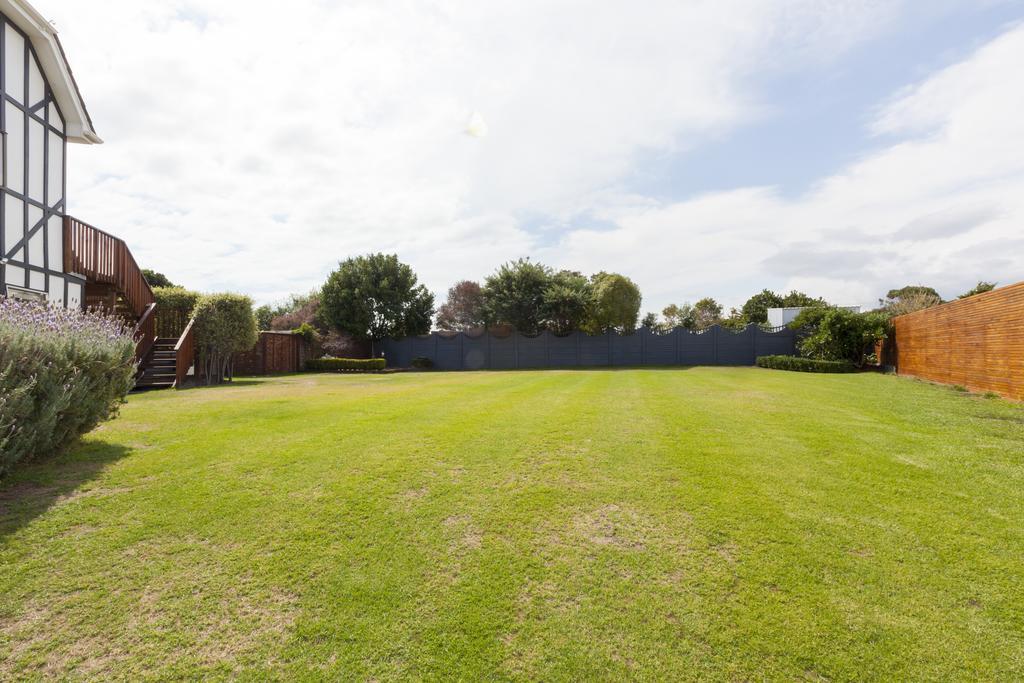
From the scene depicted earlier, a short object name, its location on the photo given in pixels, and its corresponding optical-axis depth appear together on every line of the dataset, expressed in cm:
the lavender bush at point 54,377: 409
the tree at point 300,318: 3143
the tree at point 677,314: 5119
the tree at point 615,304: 2612
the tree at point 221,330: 1388
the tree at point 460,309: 3881
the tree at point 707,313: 4896
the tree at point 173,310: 1595
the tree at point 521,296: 2873
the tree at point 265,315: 4056
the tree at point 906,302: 2651
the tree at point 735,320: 4405
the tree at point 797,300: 5029
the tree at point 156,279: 2986
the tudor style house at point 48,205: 983
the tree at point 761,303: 5200
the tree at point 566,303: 2734
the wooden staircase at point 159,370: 1195
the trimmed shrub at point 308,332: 2303
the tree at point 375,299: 2755
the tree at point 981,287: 3125
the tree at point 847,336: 1838
